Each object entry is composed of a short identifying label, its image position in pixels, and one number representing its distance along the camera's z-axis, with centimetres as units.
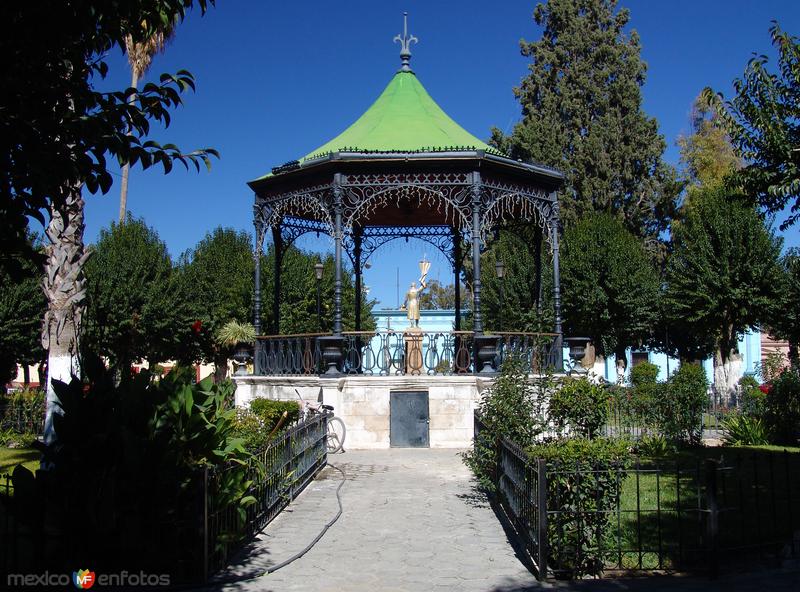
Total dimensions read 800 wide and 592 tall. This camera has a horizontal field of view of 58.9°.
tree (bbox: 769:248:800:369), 2570
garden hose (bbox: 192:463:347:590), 607
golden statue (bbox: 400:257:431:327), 1703
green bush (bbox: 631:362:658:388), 2811
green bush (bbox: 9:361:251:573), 561
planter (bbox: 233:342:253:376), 1698
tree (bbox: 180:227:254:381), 3125
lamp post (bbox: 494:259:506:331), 1830
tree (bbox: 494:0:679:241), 3425
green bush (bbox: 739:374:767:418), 1709
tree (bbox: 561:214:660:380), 2969
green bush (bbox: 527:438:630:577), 616
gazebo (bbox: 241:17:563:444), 1457
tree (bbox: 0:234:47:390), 2592
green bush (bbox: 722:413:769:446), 1611
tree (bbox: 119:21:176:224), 3388
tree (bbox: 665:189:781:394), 2558
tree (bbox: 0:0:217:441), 421
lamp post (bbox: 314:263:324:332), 1975
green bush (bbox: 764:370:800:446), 1612
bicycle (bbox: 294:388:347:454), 1358
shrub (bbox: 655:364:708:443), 1507
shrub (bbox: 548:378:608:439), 919
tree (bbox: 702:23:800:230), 1197
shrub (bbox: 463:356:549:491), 877
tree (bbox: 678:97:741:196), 3381
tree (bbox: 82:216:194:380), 2784
